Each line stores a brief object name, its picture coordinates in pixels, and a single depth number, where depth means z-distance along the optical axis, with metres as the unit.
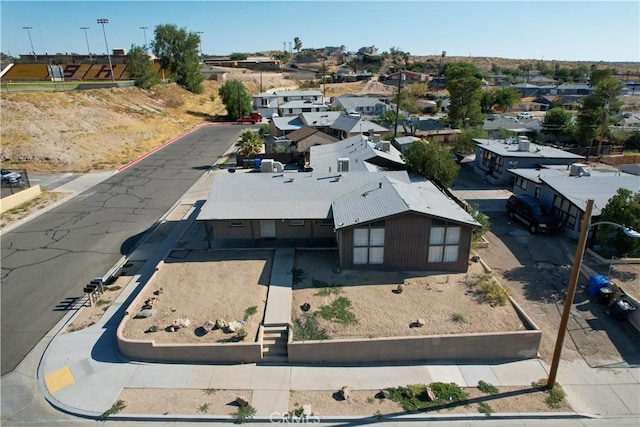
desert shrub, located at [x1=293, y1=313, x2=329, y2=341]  16.84
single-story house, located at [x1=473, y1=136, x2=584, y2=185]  36.59
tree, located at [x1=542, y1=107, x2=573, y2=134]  53.31
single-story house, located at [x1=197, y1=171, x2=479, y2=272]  21.08
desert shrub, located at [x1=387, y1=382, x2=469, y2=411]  14.51
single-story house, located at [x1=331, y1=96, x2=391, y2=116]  74.25
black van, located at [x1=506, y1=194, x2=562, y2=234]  27.34
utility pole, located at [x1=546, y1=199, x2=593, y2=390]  12.58
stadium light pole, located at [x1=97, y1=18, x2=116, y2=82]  69.69
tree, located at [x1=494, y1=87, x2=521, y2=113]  80.25
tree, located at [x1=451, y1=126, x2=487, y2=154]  46.75
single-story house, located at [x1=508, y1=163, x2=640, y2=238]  26.23
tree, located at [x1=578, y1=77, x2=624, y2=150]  49.66
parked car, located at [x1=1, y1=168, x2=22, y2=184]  36.25
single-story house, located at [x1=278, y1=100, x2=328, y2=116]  72.43
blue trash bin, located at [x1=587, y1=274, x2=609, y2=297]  20.33
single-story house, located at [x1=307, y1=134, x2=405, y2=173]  32.53
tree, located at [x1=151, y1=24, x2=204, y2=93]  97.06
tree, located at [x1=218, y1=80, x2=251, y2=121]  77.21
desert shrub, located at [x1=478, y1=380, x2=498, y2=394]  15.12
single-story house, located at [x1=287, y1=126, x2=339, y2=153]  44.50
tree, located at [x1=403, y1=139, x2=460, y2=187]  30.44
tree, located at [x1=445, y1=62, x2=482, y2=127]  58.19
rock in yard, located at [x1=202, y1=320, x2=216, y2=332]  17.38
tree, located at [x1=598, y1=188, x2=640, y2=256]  21.52
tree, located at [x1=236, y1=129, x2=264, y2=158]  44.34
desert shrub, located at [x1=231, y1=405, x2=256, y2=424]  13.90
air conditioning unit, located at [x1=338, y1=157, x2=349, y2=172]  30.89
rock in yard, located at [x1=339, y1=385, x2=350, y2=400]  14.72
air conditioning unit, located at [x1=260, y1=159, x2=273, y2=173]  31.33
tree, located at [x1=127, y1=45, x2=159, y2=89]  80.94
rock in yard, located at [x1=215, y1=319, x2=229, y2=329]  17.48
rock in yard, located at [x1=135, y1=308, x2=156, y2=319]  18.38
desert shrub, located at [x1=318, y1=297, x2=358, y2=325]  17.86
